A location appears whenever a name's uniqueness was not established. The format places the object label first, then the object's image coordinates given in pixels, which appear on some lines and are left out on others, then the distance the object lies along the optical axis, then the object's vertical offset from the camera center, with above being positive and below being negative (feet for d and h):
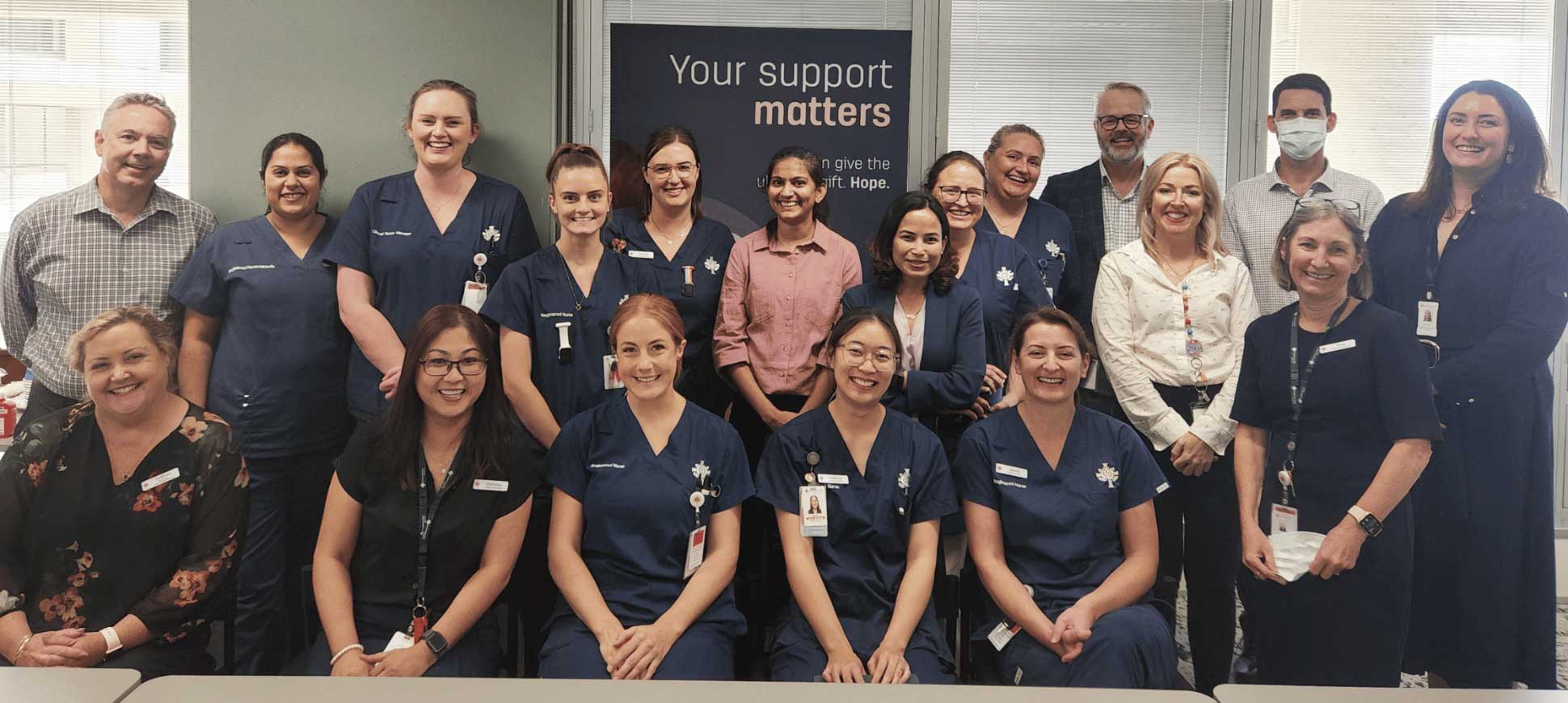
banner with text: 12.03 +2.33
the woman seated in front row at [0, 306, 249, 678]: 8.12 -1.57
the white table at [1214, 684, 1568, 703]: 5.01 -1.70
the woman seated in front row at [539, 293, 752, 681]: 8.18 -1.55
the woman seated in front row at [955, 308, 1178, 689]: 8.23 -1.60
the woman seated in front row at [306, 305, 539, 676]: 8.13 -1.56
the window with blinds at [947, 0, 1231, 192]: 12.25 +2.88
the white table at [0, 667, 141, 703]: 4.83 -1.71
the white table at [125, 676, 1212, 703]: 4.87 -1.71
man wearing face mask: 11.19 +1.44
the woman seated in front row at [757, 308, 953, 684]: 8.34 -1.50
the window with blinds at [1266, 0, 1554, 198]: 13.11 +3.24
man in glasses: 11.19 +1.39
